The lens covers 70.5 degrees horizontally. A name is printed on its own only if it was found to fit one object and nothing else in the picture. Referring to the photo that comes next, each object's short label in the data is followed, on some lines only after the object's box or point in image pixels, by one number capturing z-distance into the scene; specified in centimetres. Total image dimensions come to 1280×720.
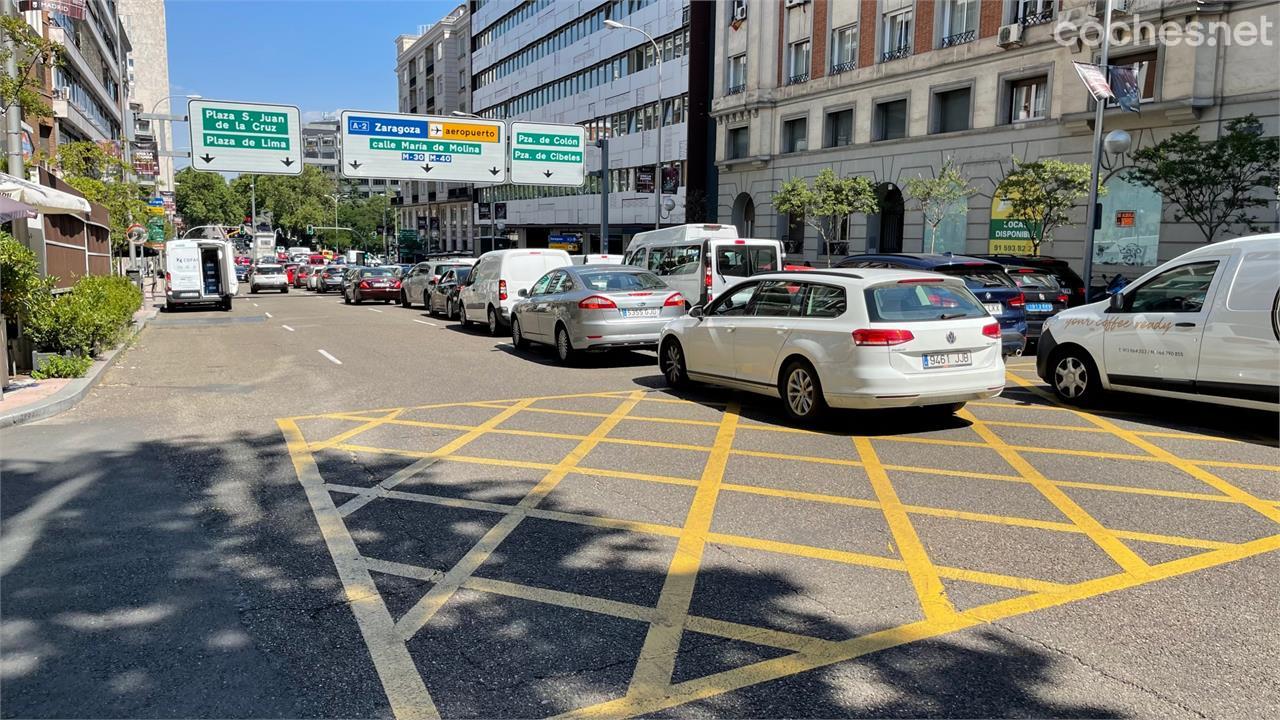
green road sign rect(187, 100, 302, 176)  2691
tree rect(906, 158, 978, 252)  2842
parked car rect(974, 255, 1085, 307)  1495
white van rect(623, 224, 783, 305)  1834
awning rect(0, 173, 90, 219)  1134
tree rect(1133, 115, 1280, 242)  1975
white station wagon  805
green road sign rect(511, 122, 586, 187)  3166
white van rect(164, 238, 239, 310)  2953
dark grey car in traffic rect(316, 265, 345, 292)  4447
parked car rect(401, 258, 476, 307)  2708
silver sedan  1312
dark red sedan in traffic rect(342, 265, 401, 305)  3266
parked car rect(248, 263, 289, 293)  4506
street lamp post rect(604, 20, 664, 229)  3378
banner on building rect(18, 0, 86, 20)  1367
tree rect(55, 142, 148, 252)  2506
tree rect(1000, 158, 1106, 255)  2373
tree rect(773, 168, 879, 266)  3178
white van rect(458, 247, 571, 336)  1869
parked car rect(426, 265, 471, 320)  2342
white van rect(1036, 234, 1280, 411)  801
